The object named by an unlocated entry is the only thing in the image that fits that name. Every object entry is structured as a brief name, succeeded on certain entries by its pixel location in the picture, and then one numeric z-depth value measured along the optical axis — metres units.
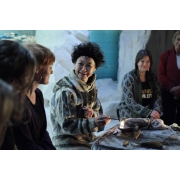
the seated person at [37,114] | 1.58
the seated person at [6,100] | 0.80
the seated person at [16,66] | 1.08
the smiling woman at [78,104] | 1.95
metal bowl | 2.06
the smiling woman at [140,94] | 2.12
